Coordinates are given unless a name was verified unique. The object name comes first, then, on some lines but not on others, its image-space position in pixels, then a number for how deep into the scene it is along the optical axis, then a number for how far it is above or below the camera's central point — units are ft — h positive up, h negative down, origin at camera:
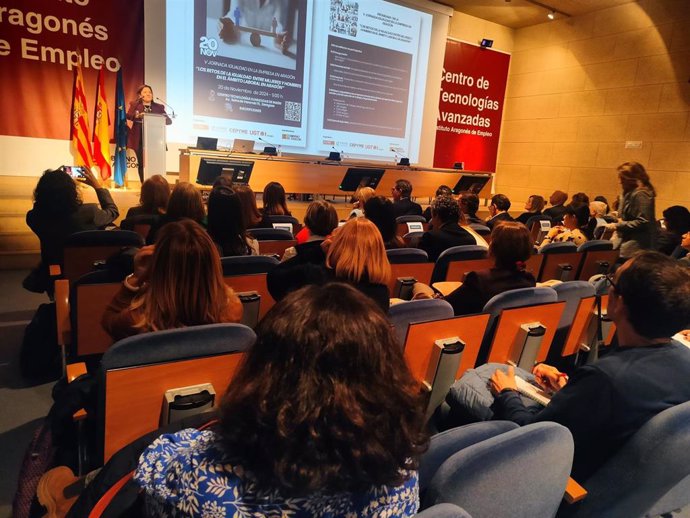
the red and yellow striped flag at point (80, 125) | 19.99 +0.92
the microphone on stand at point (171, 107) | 22.17 +2.17
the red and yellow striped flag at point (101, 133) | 20.49 +0.63
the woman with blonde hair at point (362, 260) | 6.70 -1.36
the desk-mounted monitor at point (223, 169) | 20.45 -0.56
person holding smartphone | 9.35 -1.55
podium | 19.48 +0.39
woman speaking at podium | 20.89 +1.65
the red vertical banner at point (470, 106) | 32.09 +5.12
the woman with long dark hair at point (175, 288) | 5.04 -1.50
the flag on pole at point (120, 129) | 20.81 +0.88
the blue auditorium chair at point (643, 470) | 3.73 -2.34
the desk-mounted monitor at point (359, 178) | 24.98 -0.54
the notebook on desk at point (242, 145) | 21.79 +0.61
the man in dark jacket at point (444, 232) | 11.22 -1.40
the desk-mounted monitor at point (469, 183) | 28.96 -0.42
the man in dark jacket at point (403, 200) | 17.13 -1.09
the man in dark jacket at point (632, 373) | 3.98 -1.62
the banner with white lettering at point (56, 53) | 18.78 +3.94
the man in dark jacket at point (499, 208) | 16.89 -1.11
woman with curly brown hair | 2.20 -1.31
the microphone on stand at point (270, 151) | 22.98 +0.48
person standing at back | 13.17 -0.64
